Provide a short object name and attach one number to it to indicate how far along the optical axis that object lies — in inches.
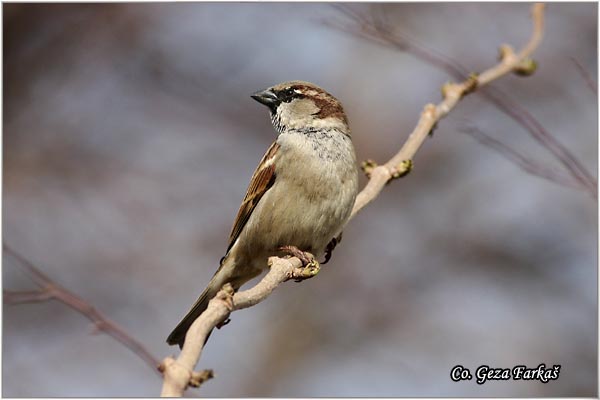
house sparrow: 250.1
